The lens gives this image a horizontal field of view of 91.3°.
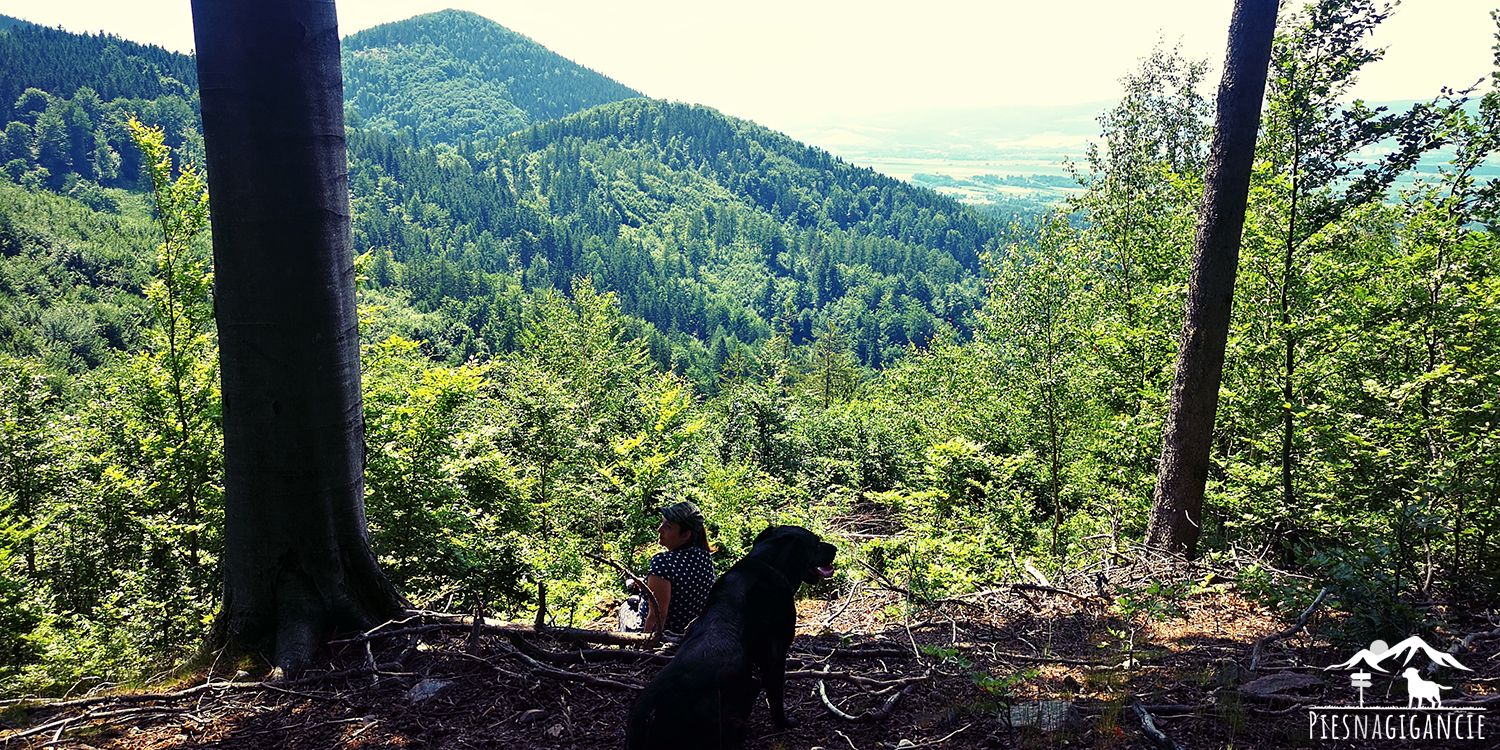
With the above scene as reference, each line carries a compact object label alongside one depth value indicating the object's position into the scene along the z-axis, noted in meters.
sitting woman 4.38
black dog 2.75
